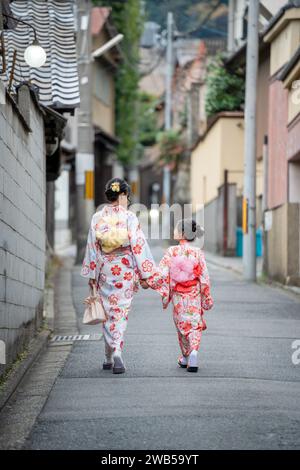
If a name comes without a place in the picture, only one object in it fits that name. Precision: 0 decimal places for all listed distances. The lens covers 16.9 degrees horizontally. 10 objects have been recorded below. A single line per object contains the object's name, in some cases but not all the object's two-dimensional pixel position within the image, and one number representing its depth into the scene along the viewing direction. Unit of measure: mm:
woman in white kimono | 9852
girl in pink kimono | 10117
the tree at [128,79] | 42138
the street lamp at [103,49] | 26391
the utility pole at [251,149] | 22250
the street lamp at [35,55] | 12219
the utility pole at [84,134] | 26391
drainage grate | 12331
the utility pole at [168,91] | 48906
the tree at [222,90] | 34219
